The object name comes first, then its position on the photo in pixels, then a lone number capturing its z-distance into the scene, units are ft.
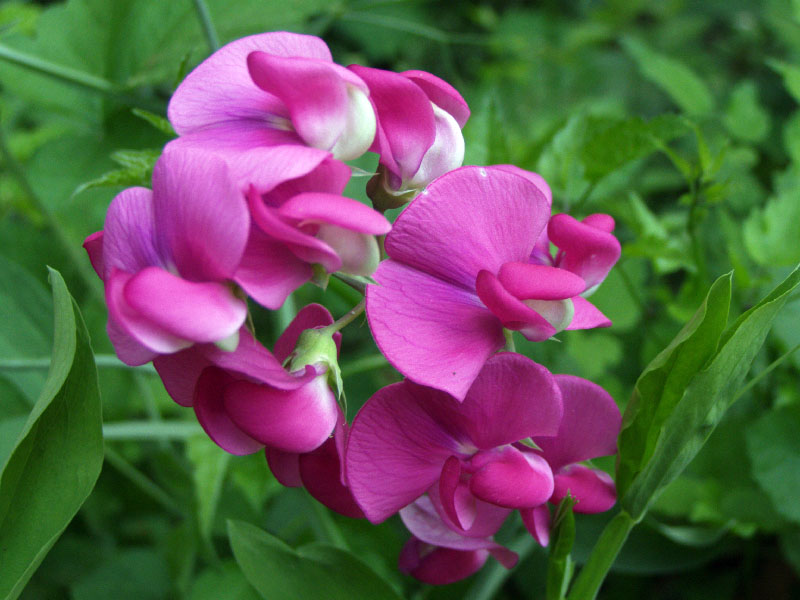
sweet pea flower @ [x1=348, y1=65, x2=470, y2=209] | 0.42
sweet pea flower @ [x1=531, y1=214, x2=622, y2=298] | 0.42
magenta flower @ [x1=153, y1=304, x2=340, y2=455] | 0.39
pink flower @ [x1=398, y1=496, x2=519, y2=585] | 0.46
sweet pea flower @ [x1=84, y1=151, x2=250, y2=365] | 0.37
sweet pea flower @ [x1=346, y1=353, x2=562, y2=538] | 0.41
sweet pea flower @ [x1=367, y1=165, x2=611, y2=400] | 0.40
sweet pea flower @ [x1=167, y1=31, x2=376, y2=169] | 0.40
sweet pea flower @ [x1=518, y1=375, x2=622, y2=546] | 0.45
